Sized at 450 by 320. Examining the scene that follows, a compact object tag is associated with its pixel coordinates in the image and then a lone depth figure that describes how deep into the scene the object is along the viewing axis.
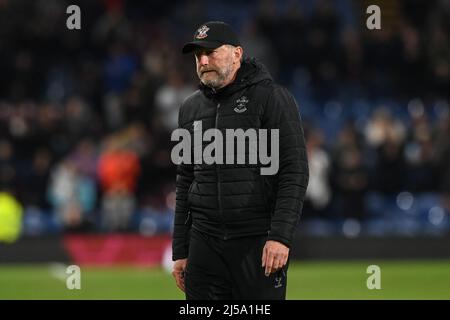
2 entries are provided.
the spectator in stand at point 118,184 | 30.70
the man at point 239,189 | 11.04
